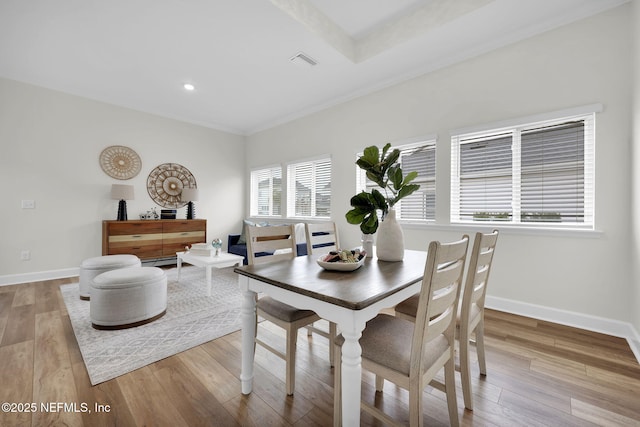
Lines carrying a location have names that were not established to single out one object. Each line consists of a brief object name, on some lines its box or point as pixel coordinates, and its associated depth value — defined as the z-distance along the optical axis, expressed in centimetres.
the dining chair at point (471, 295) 133
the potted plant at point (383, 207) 165
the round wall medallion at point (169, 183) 479
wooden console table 401
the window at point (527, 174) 239
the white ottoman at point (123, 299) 222
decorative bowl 137
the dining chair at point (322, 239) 211
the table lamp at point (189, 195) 493
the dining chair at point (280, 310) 148
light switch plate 366
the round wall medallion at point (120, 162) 429
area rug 181
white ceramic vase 166
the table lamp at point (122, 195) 414
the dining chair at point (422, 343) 97
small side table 316
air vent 304
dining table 99
